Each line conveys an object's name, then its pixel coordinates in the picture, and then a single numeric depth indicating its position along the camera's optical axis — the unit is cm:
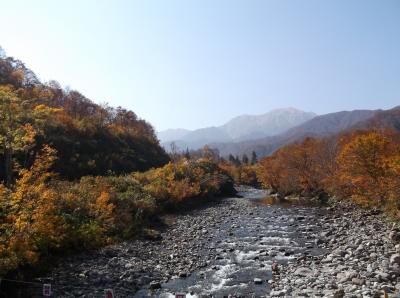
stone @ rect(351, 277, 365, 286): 1234
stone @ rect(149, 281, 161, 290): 1507
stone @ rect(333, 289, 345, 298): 1162
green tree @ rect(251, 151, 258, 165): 15656
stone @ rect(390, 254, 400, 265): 1404
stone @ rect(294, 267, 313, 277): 1480
